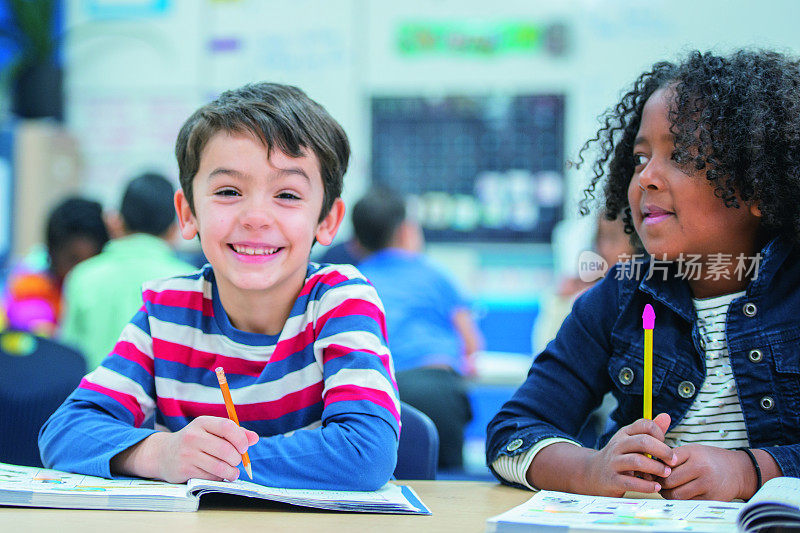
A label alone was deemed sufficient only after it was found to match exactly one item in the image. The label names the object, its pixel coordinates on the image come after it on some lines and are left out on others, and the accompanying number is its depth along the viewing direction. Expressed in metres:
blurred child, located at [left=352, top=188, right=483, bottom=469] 2.38
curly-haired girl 1.08
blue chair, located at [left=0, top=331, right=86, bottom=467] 1.47
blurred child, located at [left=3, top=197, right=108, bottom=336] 2.97
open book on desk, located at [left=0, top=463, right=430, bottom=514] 0.86
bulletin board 4.39
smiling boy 1.07
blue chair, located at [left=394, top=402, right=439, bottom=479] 1.21
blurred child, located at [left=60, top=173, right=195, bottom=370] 2.48
